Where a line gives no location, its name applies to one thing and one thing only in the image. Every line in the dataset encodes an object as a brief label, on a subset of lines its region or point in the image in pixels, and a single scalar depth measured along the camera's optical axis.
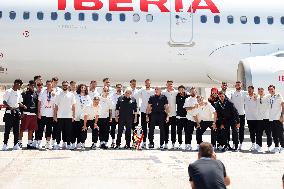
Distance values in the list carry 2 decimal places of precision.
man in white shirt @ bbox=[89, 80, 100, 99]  14.05
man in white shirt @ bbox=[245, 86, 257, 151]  13.72
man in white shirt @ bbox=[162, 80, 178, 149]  13.89
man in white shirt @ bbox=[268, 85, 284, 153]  13.32
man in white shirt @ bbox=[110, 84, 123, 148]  13.84
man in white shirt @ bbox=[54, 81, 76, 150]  13.22
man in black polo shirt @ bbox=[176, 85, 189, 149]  13.77
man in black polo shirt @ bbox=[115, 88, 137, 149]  13.50
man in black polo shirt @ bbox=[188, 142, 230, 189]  5.40
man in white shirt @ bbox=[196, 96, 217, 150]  13.33
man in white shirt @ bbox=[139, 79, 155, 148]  14.16
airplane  17.88
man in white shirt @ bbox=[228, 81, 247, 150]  14.08
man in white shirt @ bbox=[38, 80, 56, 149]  13.25
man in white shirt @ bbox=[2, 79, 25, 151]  13.07
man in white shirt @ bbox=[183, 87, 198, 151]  13.44
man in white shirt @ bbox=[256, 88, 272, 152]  13.59
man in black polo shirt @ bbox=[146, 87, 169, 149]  13.59
